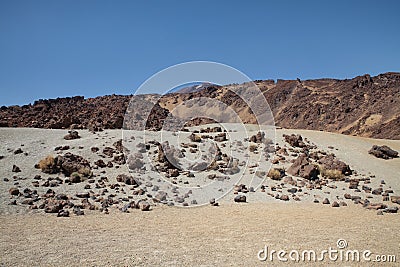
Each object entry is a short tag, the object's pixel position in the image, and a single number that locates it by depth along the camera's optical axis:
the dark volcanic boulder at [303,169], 15.94
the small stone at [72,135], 18.19
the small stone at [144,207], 10.98
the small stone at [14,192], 11.40
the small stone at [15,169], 13.66
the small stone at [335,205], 12.38
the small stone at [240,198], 12.71
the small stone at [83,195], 11.81
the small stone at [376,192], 14.29
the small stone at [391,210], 10.94
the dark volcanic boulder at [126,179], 13.67
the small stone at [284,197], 13.24
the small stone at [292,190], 14.12
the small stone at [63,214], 9.78
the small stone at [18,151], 15.77
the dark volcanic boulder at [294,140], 20.53
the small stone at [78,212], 10.01
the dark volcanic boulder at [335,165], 16.97
